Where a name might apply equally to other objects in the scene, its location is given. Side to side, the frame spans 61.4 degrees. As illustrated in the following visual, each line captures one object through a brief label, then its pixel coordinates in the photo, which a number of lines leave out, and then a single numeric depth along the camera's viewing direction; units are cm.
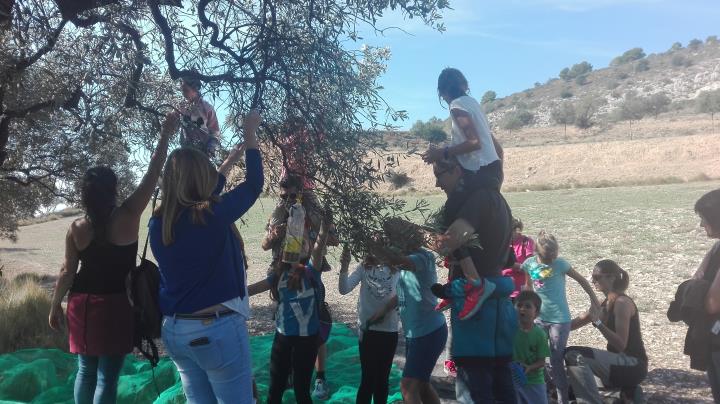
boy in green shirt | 463
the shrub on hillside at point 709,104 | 6084
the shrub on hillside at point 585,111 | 6838
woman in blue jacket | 295
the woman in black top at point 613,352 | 505
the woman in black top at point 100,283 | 359
